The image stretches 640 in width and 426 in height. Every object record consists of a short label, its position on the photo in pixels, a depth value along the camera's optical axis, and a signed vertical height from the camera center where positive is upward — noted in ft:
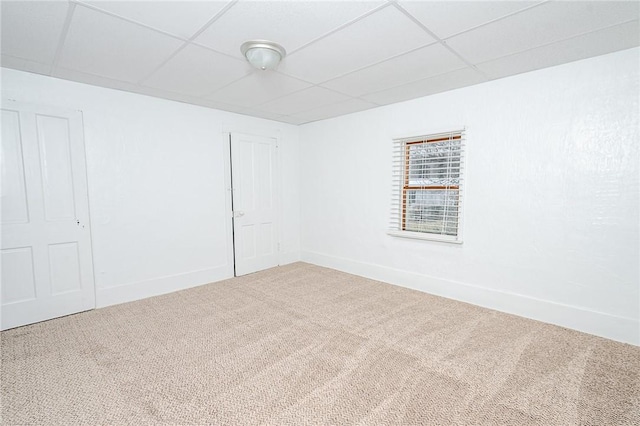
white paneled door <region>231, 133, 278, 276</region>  14.49 -0.62
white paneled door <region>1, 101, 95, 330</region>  9.08 -0.87
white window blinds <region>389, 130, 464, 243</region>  11.28 +0.13
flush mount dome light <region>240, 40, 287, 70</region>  7.36 +3.62
